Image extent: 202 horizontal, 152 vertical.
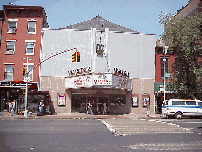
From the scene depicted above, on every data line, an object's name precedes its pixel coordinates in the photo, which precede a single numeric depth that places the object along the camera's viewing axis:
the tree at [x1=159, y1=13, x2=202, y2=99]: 30.62
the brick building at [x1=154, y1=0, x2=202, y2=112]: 36.38
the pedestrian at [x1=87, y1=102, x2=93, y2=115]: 33.38
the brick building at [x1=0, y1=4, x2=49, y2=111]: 34.48
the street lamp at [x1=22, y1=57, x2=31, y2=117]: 28.11
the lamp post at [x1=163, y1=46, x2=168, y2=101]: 34.28
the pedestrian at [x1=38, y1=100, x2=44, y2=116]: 30.93
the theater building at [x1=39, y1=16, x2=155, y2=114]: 35.00
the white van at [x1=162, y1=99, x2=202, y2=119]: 28.23
